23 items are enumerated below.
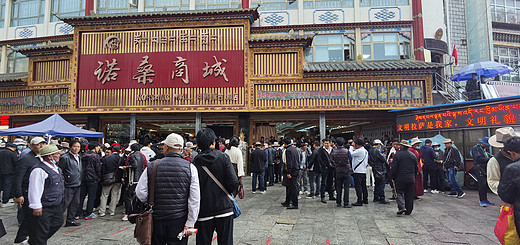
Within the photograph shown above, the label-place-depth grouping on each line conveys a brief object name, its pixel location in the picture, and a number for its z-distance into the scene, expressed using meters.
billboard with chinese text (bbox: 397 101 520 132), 9.32
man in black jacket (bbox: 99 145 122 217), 7.04
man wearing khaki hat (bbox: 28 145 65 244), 3.86
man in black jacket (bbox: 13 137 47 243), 4.06
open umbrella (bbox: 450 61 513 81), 14.46
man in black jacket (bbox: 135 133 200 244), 3.03
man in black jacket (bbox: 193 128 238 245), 3.34
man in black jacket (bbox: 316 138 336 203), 8.44
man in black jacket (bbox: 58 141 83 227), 5.84
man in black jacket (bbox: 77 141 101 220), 6.81
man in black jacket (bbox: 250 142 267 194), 9.95
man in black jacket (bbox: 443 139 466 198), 9.10
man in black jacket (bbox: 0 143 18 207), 8.30
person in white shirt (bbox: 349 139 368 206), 7.82
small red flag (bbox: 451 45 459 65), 18.16
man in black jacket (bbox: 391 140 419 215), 6.67
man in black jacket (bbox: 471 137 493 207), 7.69
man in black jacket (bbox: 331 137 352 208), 7.60
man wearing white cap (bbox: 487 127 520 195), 3.77
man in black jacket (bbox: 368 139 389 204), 8.27
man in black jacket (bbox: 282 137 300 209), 7.48
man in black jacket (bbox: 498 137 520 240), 3.10
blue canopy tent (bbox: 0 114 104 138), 10.23
